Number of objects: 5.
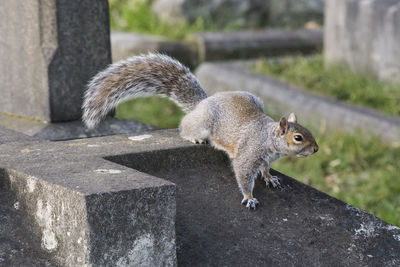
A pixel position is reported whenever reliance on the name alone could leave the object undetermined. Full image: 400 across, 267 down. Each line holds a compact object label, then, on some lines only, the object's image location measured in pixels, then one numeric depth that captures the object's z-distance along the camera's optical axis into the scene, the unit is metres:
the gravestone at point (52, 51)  7.60
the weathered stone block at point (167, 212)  4.45
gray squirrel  6.11
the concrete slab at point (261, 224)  5.28
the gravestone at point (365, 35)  13.11
